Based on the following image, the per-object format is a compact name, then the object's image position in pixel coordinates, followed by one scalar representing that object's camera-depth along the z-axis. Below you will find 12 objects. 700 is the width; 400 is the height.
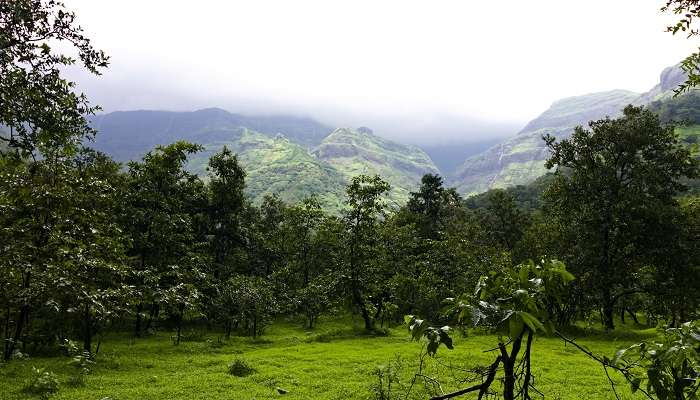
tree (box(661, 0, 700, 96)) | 5.52
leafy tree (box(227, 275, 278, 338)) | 36.19
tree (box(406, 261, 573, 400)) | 2.51
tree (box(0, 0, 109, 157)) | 8.81
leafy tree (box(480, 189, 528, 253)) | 54.47
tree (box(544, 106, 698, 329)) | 34.28
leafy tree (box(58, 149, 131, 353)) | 11.66
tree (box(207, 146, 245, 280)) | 50.06
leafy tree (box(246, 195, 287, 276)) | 59.56
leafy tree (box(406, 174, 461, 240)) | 64.69
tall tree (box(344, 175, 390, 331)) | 37.22
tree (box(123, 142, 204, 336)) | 34.84
